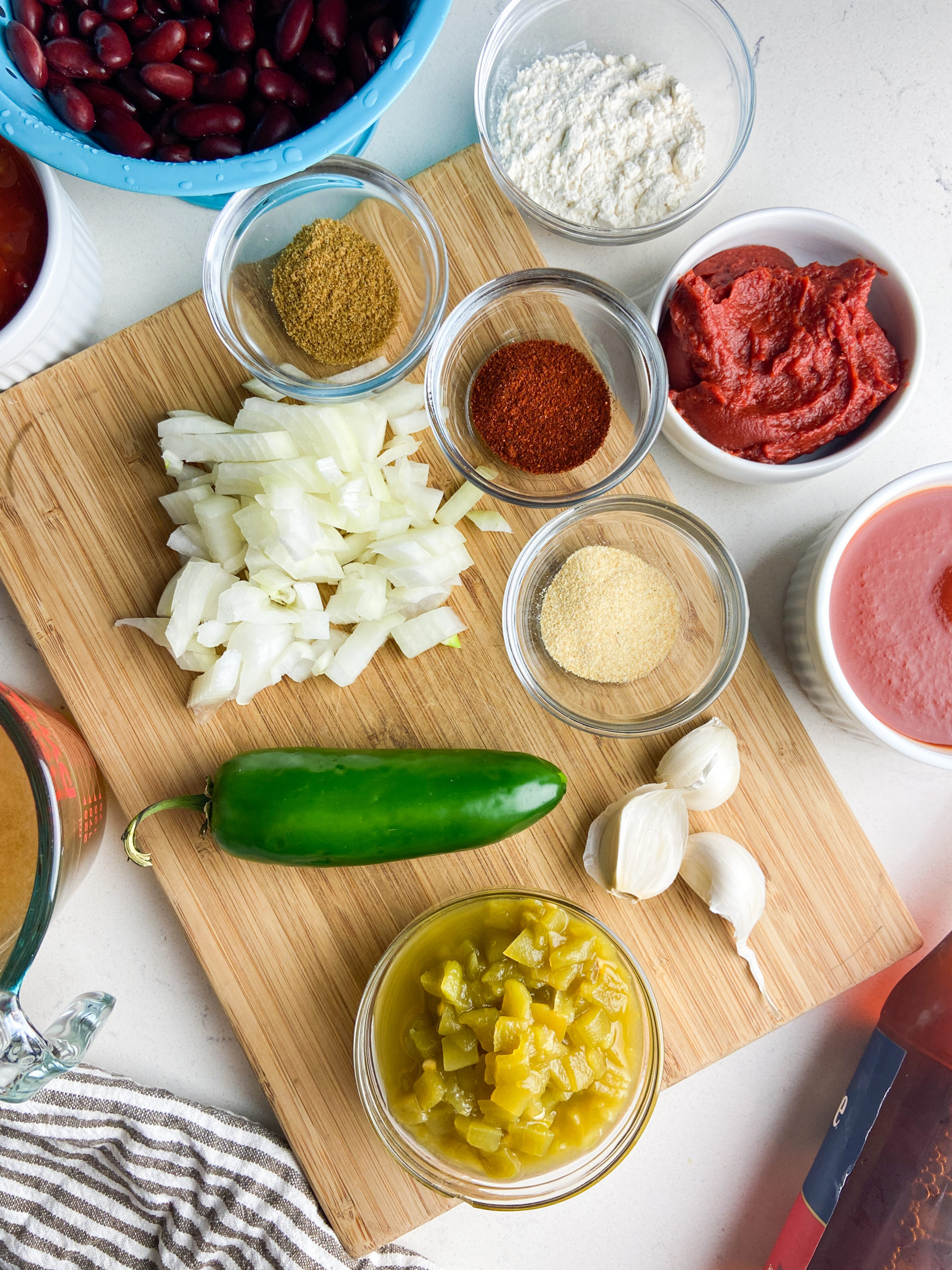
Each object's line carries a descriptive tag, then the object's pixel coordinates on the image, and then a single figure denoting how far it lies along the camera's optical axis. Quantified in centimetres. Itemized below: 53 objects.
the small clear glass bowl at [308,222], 35
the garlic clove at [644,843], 34
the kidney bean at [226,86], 30
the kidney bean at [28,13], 30
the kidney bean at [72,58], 30
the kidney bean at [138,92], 30
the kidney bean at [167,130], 31
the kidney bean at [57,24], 30
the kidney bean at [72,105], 30
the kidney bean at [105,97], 30
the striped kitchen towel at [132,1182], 36
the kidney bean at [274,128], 30
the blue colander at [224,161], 29
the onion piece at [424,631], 35
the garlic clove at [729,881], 34
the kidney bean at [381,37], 30
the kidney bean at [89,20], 30
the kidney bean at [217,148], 30
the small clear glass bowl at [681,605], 35
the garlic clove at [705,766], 34
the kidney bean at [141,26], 30
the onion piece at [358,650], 34
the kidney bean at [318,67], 30
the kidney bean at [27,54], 29
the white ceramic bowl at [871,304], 34
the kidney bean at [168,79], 30
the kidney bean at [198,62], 30
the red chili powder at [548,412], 35
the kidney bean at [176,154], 30
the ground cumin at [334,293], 34
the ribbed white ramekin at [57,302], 32
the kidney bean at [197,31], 30
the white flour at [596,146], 35
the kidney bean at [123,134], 30
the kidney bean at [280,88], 30
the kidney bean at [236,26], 30
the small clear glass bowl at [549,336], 35
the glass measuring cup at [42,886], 29
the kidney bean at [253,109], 31
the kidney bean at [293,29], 30
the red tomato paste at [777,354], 34
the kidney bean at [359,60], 30
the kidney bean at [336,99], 30
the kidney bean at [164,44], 30
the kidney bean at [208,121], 30
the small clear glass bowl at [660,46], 36
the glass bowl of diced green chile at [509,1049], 31
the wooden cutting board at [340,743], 35
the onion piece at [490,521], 35
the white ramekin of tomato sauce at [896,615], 33
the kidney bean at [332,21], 30
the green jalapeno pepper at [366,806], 33
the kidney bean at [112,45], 30
